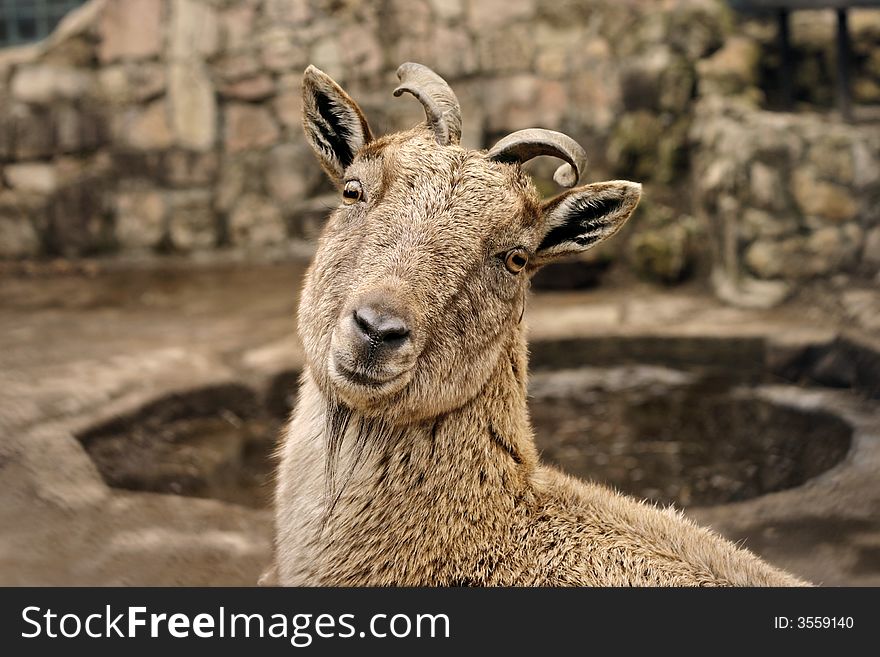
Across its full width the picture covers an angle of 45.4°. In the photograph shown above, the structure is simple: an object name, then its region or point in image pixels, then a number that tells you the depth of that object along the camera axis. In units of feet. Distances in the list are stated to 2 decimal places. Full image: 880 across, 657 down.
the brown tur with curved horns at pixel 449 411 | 10.76
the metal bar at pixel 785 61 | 28.02
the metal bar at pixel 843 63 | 26.89
